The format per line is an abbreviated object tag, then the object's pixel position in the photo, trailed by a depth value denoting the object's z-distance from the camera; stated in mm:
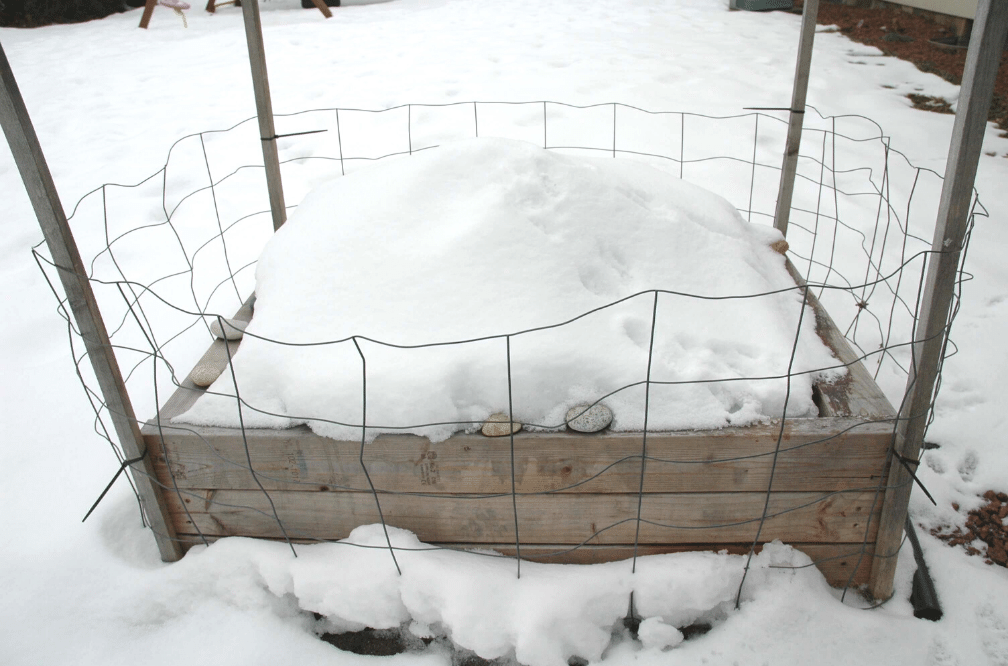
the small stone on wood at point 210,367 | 1516
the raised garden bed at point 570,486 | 1272
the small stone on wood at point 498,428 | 1276
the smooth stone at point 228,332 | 1687
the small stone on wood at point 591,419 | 1272
